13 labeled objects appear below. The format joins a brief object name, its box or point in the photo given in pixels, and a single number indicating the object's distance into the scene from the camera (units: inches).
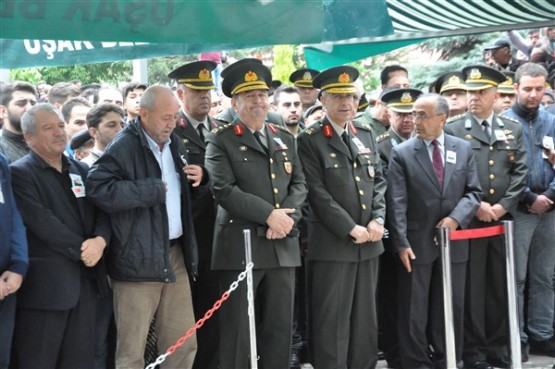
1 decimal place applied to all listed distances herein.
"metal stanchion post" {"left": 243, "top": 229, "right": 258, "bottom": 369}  248.1
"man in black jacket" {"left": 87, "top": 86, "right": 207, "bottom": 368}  235.6
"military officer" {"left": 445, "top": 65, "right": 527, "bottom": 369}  302.7
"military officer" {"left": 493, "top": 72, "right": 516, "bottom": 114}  356.5
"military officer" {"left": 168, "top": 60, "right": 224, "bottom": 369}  280.4
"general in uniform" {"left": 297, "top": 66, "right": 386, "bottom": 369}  277.0
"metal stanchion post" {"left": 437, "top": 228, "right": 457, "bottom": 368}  274.2
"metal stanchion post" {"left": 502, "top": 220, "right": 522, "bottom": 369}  280.4
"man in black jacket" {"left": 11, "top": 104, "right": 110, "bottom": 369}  225.3
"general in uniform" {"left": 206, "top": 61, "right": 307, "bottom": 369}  260.4
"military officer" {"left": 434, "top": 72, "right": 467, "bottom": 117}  338.0
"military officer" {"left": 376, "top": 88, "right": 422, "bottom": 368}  310.5
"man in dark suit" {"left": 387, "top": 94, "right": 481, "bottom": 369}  290.3
